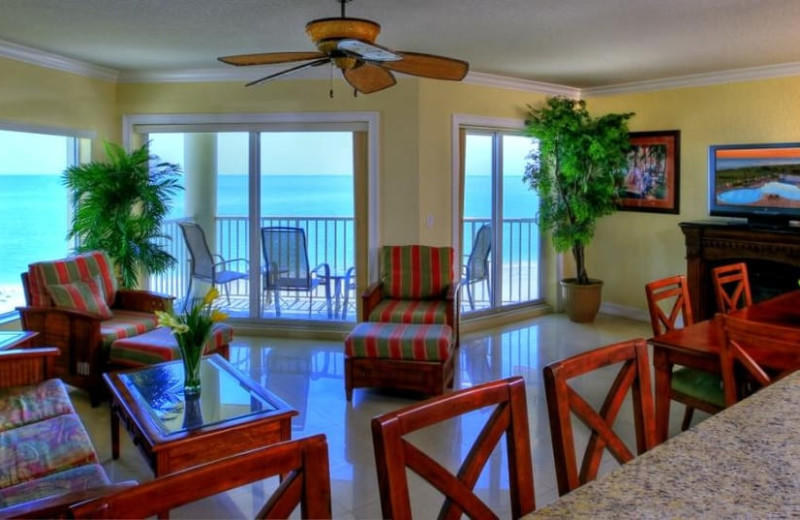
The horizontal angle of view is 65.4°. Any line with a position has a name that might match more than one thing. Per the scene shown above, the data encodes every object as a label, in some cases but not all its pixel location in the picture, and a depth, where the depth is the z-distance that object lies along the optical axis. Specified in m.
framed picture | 6.06
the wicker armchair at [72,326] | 3.99
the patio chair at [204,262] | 5.94
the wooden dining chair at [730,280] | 3.79
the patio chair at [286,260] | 5.88
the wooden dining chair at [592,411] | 1.51
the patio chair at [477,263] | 6.23
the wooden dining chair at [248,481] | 0.90
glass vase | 2.94
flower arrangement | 2.93
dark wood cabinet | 4.98
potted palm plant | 4.98
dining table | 2.73
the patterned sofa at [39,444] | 2.05
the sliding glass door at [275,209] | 5.85
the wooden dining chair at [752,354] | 2.14
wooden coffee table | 2.53
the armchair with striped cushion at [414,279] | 5.04
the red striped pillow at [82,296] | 4.15
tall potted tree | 6.00
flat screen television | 5.18
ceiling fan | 2.73
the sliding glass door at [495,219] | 6.20
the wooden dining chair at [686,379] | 2.94
